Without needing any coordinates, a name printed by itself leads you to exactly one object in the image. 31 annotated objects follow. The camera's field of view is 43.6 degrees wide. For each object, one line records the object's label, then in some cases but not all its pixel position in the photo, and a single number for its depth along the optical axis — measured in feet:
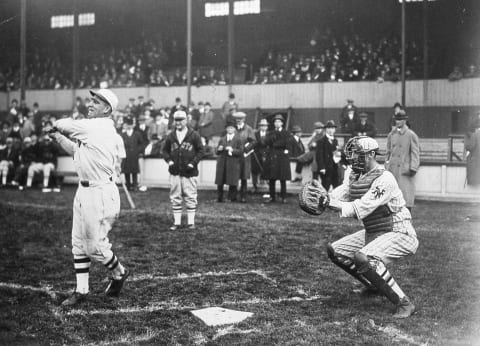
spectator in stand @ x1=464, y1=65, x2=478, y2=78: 71.46
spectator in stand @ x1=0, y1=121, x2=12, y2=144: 65.46
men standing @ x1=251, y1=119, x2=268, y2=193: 52.70
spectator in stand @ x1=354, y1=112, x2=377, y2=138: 56.75
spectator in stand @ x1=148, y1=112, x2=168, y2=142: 67.00
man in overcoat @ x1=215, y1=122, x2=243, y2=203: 52.26
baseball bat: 46.79
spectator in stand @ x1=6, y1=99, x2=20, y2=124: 72.62
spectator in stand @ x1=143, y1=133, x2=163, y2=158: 64.39
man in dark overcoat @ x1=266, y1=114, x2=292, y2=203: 51.29
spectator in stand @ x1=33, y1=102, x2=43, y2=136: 79.26
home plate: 19.04
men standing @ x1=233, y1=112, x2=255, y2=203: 52.70
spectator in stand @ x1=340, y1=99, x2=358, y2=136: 63.36
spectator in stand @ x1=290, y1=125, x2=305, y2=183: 56.54
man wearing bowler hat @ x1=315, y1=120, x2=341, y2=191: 51.52
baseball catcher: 20.03
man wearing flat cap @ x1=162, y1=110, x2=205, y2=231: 37.40
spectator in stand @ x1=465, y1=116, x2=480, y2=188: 42.88
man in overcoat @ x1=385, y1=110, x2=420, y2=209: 39.40
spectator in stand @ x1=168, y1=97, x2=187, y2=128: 68.11
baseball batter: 21.35
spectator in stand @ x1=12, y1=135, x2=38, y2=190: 61.87
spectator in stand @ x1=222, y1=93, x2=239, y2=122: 66.65
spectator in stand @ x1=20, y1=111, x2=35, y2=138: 67.83
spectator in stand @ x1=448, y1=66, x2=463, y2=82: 73.05
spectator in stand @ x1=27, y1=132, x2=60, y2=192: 61.52
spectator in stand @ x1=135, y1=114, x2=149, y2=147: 65.29
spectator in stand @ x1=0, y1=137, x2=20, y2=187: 63.46
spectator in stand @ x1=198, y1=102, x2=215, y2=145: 69.22
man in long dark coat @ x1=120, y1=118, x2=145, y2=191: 60.39
